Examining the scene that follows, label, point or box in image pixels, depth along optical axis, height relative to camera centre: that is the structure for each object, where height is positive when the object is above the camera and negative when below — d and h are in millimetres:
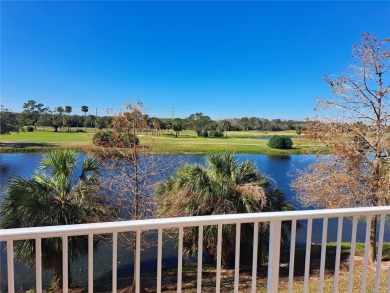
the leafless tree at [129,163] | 6156 -813
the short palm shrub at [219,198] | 6359 -1594
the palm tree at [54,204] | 5038 -1501
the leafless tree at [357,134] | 6367 -32
